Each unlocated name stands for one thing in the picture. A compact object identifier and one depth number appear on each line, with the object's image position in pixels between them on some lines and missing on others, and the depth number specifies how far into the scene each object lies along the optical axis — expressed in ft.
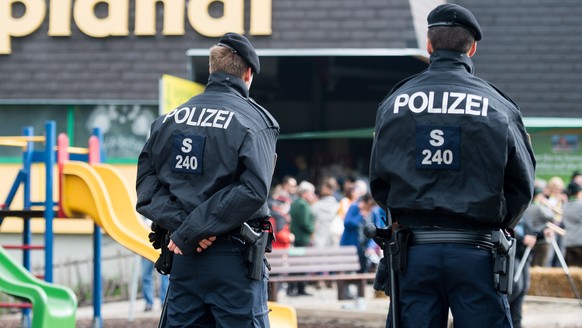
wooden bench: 81.84
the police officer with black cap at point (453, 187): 27.27
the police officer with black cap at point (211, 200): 31.13
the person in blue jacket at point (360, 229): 87.23
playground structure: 59.01
